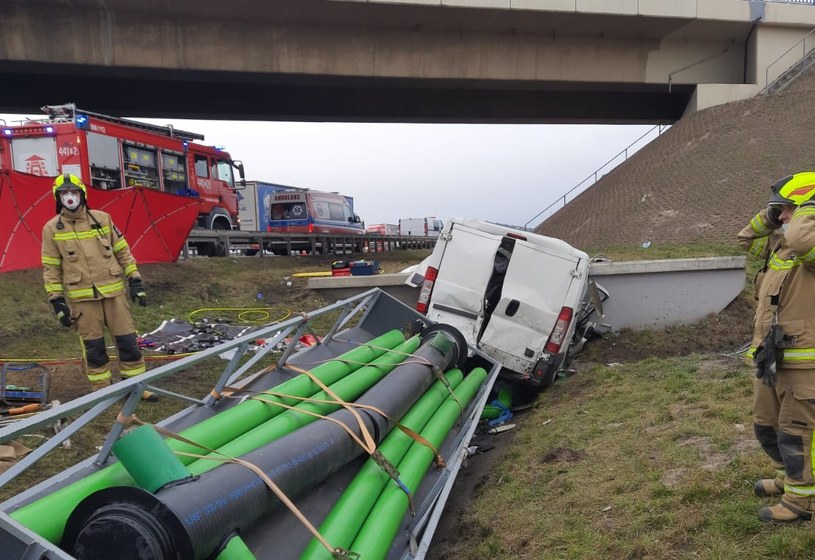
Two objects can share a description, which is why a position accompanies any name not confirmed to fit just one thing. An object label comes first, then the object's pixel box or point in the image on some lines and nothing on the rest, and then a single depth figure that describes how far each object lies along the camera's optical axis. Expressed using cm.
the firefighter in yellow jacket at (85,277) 489
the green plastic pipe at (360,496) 242
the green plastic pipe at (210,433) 186
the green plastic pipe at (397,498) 254
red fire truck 1297
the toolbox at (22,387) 450
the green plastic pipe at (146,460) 202
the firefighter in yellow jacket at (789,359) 264
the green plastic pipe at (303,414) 256
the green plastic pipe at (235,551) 194
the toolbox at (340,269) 979
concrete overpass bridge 1878
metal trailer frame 179
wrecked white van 577
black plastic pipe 170
